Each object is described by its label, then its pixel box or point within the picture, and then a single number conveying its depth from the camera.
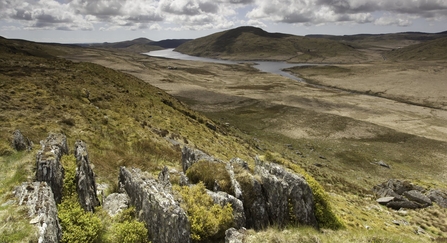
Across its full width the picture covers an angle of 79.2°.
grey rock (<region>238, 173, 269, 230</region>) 12.40
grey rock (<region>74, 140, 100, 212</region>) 11.62
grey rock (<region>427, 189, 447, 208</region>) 26.91
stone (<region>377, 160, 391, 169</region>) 44.94
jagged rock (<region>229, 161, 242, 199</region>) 12.41
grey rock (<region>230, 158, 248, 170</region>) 15.07
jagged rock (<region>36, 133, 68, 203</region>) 11.35
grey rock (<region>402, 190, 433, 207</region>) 26.28
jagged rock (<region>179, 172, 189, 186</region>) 13.18
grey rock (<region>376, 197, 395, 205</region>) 26.95
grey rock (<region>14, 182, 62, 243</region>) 8.49
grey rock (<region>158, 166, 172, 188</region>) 12.31
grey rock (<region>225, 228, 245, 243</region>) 9.99
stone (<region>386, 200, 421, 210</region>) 25.88
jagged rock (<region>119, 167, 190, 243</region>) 9.73
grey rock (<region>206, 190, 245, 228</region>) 11.42
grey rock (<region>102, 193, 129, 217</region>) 11.74
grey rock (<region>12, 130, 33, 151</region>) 16.12
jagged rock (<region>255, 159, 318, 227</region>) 13.06
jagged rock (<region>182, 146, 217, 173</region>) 15.82
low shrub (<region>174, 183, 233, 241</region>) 10.27
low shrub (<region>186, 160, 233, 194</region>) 13.06
